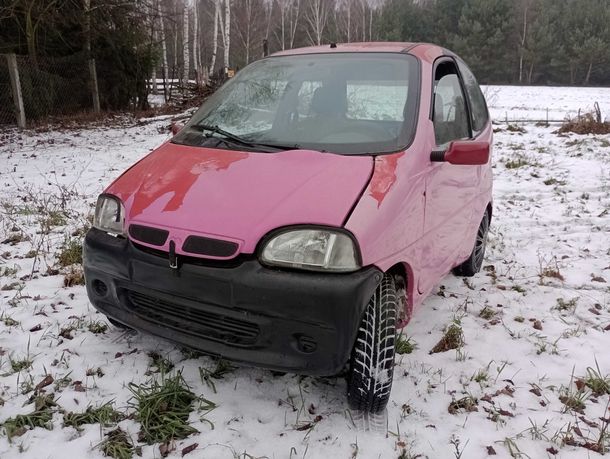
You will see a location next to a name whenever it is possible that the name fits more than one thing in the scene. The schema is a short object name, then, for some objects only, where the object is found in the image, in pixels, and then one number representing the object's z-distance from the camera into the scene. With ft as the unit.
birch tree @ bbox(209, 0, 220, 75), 94.44
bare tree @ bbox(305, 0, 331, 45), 154.51
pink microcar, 6.82
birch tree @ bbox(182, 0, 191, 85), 73.93
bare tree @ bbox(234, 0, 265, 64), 147.02
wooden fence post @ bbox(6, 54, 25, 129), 39.40
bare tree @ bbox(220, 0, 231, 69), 83.10
